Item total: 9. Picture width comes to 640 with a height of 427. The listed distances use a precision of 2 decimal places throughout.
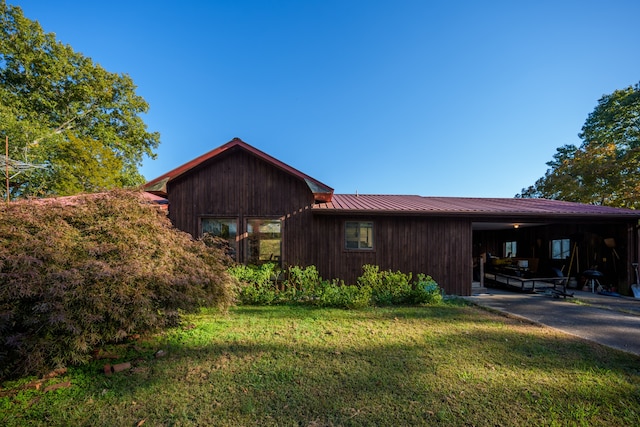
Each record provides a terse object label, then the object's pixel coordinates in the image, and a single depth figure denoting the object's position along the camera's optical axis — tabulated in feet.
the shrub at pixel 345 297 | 21.67
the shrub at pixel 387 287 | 23.66
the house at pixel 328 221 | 26.63
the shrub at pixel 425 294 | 23.57
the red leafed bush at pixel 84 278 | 10.21
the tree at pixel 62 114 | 50.85
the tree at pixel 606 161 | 54.95
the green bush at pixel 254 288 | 22.91
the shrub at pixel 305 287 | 23.59
